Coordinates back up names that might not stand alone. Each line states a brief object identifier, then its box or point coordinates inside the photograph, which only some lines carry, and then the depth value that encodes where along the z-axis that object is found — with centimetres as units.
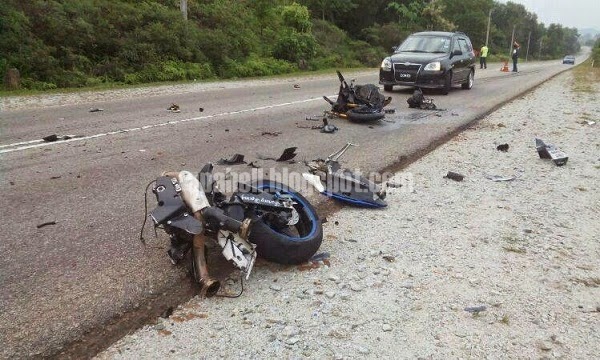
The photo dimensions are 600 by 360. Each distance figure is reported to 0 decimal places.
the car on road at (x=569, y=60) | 7099
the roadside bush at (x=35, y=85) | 1385
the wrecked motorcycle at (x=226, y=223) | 301
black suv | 1287
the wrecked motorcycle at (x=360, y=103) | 892
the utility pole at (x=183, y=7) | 2053
